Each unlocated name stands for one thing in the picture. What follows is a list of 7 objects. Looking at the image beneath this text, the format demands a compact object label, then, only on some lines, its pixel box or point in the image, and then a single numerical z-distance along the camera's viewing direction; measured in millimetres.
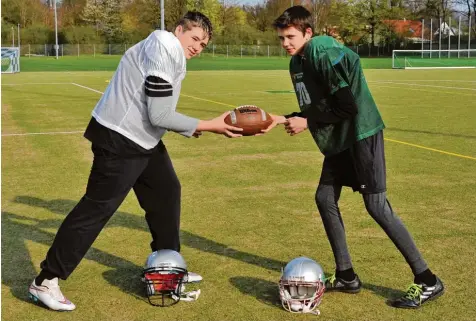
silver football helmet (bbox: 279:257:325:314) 4593
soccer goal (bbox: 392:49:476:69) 51375
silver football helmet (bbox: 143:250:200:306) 4766
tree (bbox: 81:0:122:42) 90438
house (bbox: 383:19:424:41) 90938
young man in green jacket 4555
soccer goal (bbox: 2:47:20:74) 42331
